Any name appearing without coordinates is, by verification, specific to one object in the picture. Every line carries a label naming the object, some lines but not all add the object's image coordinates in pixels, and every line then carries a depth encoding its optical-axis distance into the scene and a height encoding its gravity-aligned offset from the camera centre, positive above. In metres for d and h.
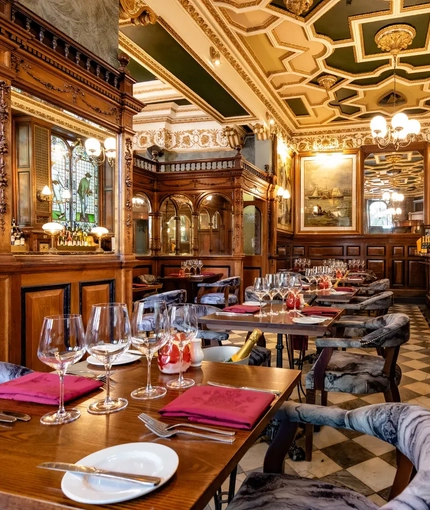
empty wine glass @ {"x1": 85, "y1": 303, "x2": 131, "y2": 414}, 1.20 -0.25
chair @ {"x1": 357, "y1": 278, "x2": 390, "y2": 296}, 5.38 -0.47
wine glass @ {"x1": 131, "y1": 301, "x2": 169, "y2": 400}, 1.32 -0.26
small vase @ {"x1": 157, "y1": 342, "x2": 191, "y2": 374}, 1.51 -0.38
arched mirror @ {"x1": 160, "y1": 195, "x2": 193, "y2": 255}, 9.35 +0.58
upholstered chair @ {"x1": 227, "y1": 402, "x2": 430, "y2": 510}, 1.05 -0.57
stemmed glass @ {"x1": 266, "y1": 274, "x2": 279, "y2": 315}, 3.32 -0.26
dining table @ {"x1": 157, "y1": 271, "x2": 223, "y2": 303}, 7.76 -0.59
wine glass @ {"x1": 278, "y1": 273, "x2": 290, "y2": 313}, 3.44 -0.28
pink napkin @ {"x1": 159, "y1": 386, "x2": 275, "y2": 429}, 1.08 -0.41
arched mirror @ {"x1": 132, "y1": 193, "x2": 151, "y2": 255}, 8.84 +0.60
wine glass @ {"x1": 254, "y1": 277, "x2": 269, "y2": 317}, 3.20 -0.29
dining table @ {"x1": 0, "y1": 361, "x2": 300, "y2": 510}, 0.76 -0.44
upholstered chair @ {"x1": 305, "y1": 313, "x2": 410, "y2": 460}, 2.54 -0.78
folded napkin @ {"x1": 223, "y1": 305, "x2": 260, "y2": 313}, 3.24 -0.45
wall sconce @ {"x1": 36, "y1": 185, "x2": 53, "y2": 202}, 3.13 +0.43
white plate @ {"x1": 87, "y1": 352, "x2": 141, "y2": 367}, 1.68 -0.43
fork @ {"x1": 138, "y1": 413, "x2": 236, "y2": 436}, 1.03 -0.43
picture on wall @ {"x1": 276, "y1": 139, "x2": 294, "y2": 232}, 10.82 +1.81
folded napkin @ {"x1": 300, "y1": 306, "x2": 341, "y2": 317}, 3.17 -0.46
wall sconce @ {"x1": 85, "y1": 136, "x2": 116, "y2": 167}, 3.63 +0.89
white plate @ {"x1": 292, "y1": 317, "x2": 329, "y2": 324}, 2.77 -0.46
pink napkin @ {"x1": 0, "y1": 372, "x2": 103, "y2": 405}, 1.25 -0.42
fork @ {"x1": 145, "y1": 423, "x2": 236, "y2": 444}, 0.99 -0.43
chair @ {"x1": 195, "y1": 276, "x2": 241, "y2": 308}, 7.04 -0.79
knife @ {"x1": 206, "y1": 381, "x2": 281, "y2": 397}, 1.30 -0.43
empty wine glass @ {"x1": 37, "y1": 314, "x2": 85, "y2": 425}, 1.12 -0.25
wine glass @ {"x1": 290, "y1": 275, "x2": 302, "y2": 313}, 3.45 -0.31
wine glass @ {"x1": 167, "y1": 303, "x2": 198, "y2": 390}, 1.44 -0.26
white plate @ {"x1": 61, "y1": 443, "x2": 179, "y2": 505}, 0.76 -0.43
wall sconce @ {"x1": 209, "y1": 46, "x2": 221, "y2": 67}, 6.42 +2.94
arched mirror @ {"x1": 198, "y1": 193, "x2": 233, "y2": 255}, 10.83 +0.71
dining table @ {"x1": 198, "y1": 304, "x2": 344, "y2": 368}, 2.70 -0.47
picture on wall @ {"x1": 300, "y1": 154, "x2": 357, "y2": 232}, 11.74 +1.60
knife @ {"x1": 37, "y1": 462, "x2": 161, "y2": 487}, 0.79 -0.42
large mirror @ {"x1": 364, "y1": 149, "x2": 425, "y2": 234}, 15.29 +3.05
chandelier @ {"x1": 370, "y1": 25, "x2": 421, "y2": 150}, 6.75 +3.42
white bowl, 2.34 -0.56
